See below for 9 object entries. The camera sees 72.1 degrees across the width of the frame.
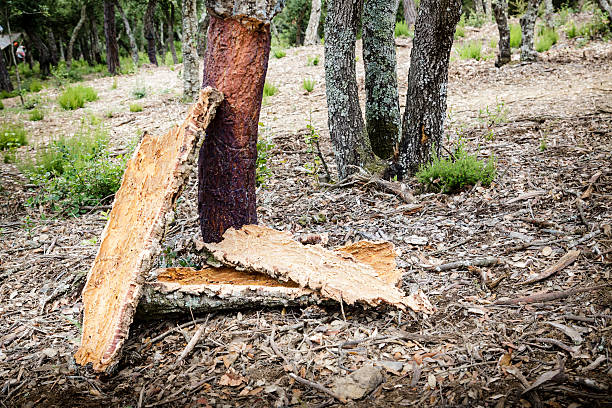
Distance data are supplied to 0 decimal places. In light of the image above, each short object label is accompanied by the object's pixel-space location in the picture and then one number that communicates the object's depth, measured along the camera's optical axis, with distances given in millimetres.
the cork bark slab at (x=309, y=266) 2336
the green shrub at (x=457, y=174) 3711
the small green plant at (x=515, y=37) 9539
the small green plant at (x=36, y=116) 8611
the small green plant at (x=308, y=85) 8055
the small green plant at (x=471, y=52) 9211
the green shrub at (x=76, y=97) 9445
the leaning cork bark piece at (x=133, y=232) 2141
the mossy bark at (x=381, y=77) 4191
